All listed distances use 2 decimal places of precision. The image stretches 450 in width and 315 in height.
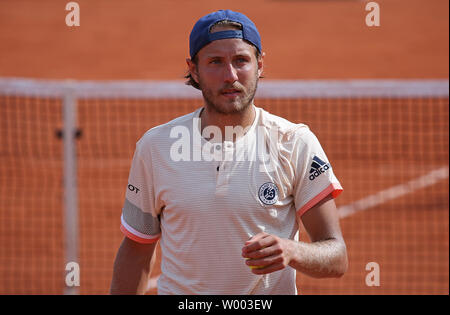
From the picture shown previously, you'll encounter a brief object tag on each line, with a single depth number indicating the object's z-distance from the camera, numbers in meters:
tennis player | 7.59
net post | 15.97
